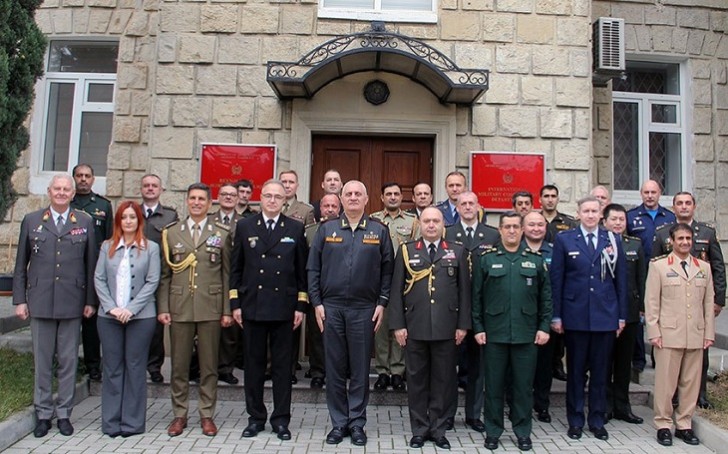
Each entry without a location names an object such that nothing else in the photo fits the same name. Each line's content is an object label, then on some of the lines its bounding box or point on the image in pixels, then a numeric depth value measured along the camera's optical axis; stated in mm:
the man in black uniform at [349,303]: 4914
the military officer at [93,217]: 6125
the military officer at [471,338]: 5270
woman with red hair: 5004
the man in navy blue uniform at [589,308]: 5090
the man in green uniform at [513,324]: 4844
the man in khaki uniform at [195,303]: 5078
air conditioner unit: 8414
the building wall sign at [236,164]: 7477
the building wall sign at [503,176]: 7539
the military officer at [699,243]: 5734
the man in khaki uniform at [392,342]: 6020
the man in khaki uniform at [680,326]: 5059
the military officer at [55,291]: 5039
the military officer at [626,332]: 5508
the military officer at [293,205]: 6402
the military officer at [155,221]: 6102
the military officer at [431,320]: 4852
